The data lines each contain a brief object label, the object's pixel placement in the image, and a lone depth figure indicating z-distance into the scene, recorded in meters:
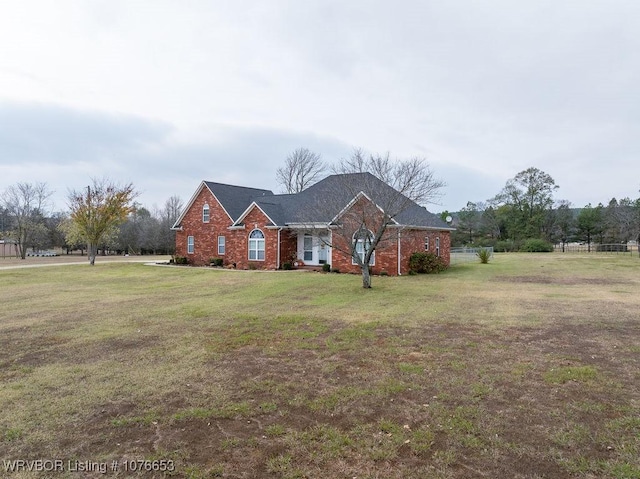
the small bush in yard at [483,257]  30.48
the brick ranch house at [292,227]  19.69
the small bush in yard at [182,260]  29.86
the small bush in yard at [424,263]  22.59
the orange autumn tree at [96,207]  30.66
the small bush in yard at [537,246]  49.72
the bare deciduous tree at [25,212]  45.38
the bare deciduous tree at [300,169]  50.91
